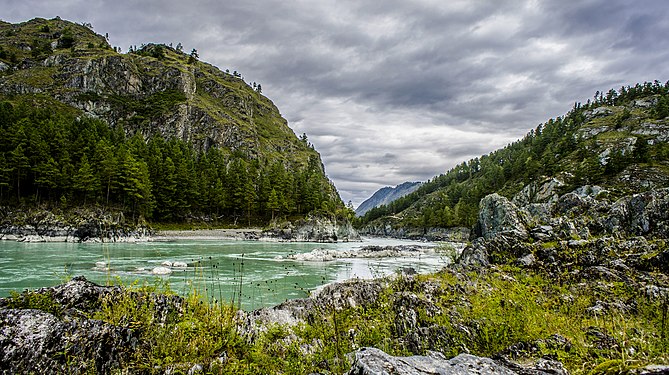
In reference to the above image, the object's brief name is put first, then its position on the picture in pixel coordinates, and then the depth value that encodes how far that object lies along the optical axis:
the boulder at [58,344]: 3.64
